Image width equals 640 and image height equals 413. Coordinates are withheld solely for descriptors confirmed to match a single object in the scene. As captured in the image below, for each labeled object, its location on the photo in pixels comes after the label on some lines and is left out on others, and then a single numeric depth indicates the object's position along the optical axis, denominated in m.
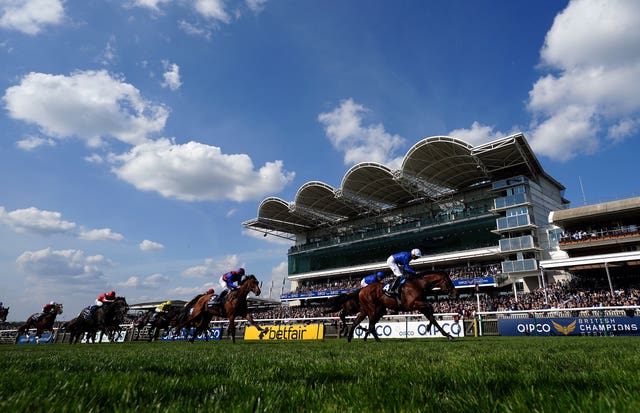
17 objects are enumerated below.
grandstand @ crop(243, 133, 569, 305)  38.66
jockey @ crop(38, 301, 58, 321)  21.09
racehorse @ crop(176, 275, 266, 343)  13.16
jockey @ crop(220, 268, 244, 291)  13.93
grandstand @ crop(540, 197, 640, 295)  30.11
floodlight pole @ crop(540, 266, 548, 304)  29.40
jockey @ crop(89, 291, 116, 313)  16.92
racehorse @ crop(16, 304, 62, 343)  20.72
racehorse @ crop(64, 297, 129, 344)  16.66
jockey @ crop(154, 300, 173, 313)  21.62
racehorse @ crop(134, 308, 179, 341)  20.64
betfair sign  20.86
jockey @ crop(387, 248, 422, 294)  11.45
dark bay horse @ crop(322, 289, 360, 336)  14.73
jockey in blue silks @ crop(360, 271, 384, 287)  13.07
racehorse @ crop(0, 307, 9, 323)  27.30
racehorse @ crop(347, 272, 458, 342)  10.83
